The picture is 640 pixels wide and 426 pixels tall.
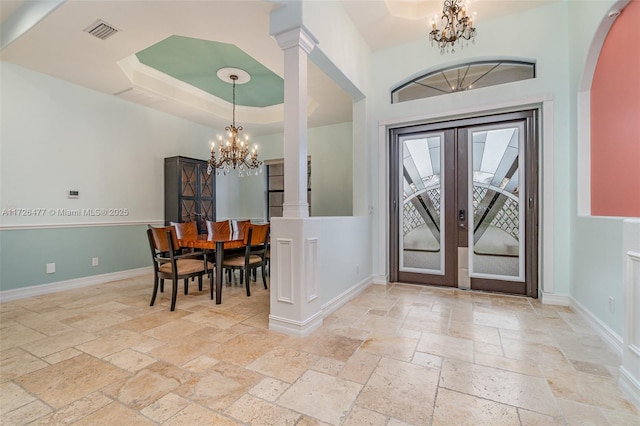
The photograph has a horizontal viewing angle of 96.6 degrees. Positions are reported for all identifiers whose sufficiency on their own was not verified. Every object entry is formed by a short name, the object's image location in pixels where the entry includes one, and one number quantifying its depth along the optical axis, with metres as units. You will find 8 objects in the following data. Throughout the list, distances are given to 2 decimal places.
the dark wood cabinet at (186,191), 5.22
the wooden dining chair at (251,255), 3.62
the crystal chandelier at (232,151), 4.48
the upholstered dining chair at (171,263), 3.18
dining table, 3.36
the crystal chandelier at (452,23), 2.62
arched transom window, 3.63
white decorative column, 2.52
